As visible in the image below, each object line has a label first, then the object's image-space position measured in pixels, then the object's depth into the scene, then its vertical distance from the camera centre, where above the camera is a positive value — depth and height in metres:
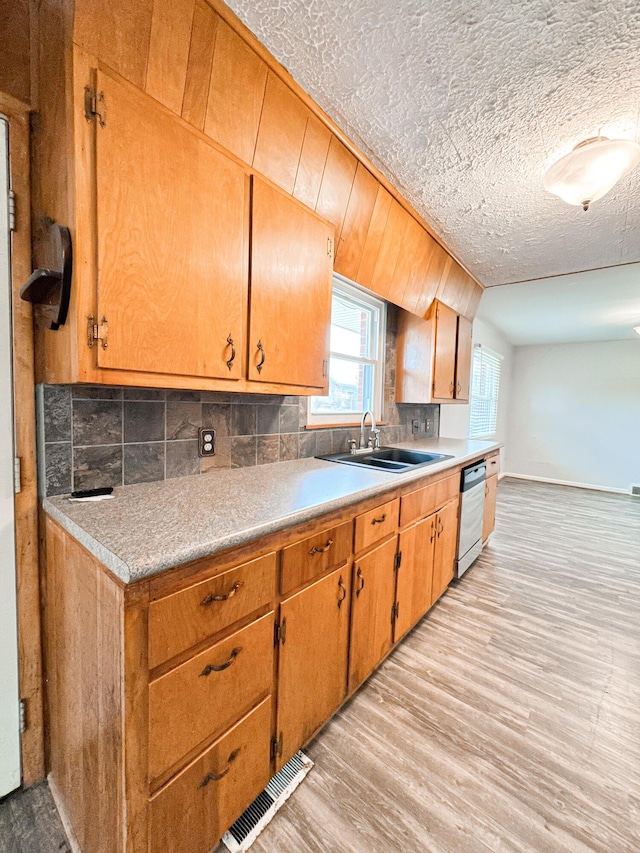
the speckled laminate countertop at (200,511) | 0.79 -0.34
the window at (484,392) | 5.08 +0.31
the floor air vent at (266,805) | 1.04 -1.32
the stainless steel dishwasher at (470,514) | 2.49 -0.80
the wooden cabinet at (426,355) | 2.87 +0.46
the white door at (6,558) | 1.04 -0.52
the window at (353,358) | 2.38 +0.37
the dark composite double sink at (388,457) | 2.16 -0.35
